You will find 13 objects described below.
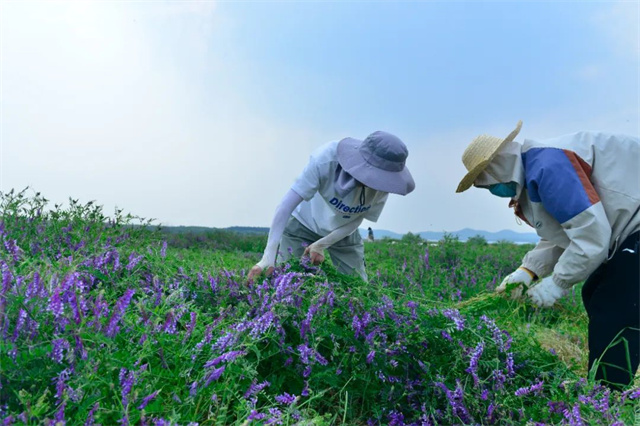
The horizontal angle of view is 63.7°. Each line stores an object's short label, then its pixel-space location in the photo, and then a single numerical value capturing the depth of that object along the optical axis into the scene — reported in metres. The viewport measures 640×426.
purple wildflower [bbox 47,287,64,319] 1.54
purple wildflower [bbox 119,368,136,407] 1.37
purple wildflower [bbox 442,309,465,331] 2.31
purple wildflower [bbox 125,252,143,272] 2.66
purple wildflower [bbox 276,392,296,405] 1.77
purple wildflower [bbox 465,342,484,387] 2.14
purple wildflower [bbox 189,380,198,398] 1.57
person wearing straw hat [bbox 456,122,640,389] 3.00
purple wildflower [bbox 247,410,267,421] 1.47
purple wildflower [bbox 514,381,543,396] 2.14
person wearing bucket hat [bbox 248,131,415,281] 3.59
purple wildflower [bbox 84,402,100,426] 1.30
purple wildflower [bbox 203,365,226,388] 1.60
